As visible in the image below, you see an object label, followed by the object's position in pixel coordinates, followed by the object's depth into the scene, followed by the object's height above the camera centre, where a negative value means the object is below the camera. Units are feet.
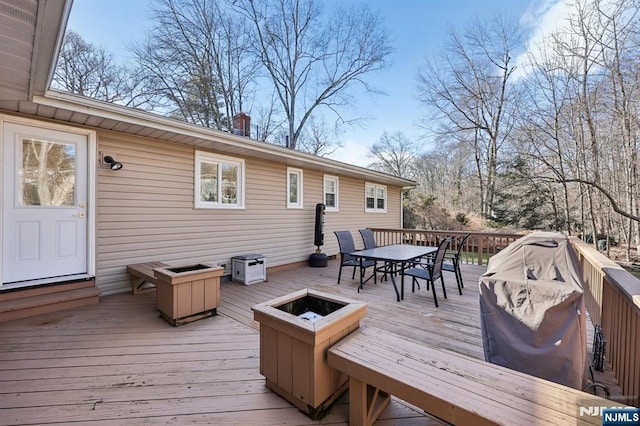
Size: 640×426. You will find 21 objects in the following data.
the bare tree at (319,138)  48.62 +13.32
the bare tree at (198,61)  34.50 +20.43
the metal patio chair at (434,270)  13.03 -2.83
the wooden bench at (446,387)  4.03 -2.89
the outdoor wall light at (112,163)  13.05 +2.26
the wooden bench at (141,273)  12.60 -2.90
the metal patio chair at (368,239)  18.88 -1.88
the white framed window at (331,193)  25.39 +1.74
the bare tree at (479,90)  44.32 +20.80
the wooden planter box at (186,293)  10.27 -3.18
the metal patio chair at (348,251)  16.48 -2.47
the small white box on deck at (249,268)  16.85 -3.57
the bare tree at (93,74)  28.89 +14.99
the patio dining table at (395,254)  13.76 -2.30
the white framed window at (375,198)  30.76 +1.58
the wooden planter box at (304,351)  5.65 -3.01
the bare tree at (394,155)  65.26 +13.63
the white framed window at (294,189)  22.17 +1.84
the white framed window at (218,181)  16.67 +1.87
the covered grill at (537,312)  5.62 -2.14
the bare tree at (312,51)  42.78 +25.68
